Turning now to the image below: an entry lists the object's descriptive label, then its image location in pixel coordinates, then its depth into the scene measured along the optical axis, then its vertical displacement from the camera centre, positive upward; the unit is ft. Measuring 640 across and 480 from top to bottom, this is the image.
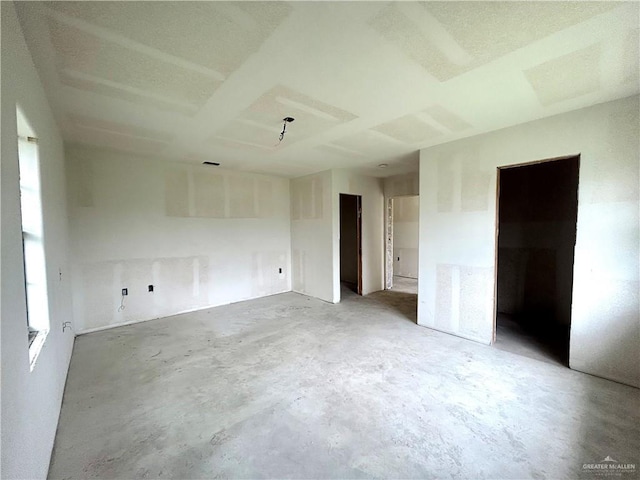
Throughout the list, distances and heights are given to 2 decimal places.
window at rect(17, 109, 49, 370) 5.79 -0.19
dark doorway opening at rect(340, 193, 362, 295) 22.03 -1.40
